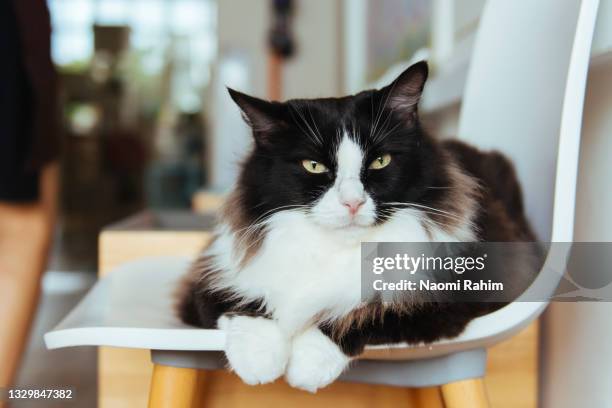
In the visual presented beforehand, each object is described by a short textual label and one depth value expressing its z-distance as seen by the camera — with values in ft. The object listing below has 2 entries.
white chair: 2.51
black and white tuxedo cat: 2.34
